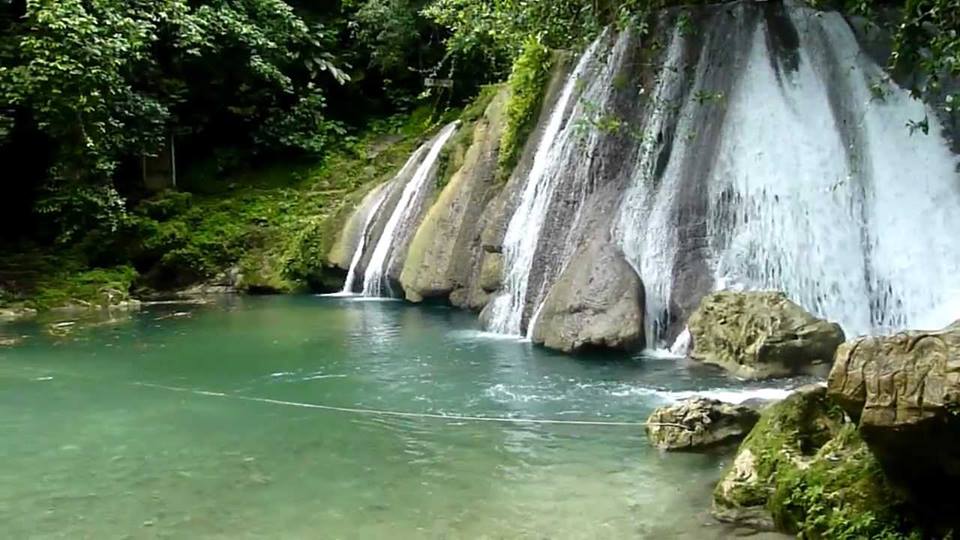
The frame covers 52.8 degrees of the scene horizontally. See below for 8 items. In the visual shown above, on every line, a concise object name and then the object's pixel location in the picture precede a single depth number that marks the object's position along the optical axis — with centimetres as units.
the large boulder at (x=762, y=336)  863
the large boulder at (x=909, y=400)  362
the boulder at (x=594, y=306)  1015
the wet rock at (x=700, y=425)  627
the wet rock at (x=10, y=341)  1210
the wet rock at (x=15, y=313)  1491
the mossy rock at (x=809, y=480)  414
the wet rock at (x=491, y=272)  1348
